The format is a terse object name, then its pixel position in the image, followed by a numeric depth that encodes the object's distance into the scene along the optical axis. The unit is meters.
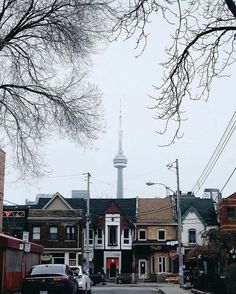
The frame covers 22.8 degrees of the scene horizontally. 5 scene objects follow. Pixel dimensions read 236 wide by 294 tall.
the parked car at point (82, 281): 27.09
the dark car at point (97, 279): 57.60
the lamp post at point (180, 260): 44.81
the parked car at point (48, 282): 20.75
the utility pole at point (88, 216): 54.79
